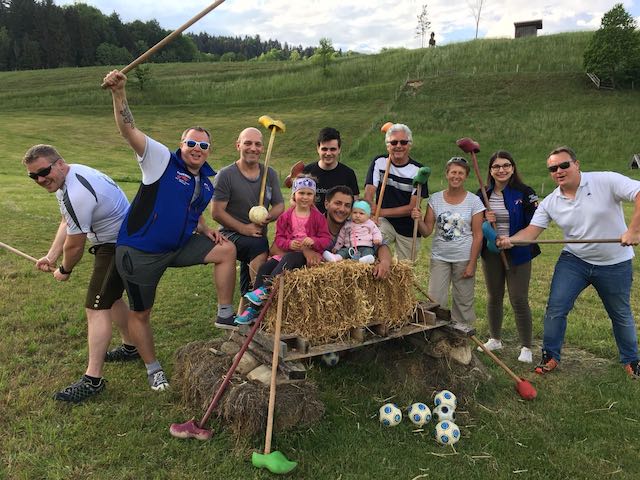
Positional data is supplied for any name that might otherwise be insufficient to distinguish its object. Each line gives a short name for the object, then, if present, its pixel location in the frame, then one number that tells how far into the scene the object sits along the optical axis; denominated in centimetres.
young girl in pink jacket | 448
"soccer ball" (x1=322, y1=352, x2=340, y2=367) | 531
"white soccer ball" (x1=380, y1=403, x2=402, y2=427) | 423
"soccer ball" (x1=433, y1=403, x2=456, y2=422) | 430
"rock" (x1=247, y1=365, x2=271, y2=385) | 416
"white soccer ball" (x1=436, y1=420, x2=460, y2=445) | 401
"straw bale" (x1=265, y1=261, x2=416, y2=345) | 430
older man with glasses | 553
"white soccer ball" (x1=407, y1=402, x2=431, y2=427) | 425
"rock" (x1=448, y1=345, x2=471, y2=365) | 489
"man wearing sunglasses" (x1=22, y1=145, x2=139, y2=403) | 420
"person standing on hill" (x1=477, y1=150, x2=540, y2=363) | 541
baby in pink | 487
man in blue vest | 419
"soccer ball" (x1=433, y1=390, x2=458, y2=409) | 443
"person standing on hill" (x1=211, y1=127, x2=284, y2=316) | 516
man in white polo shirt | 493
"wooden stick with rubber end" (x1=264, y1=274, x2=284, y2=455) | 356
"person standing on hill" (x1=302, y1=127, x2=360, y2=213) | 545
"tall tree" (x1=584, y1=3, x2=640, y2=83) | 4034
